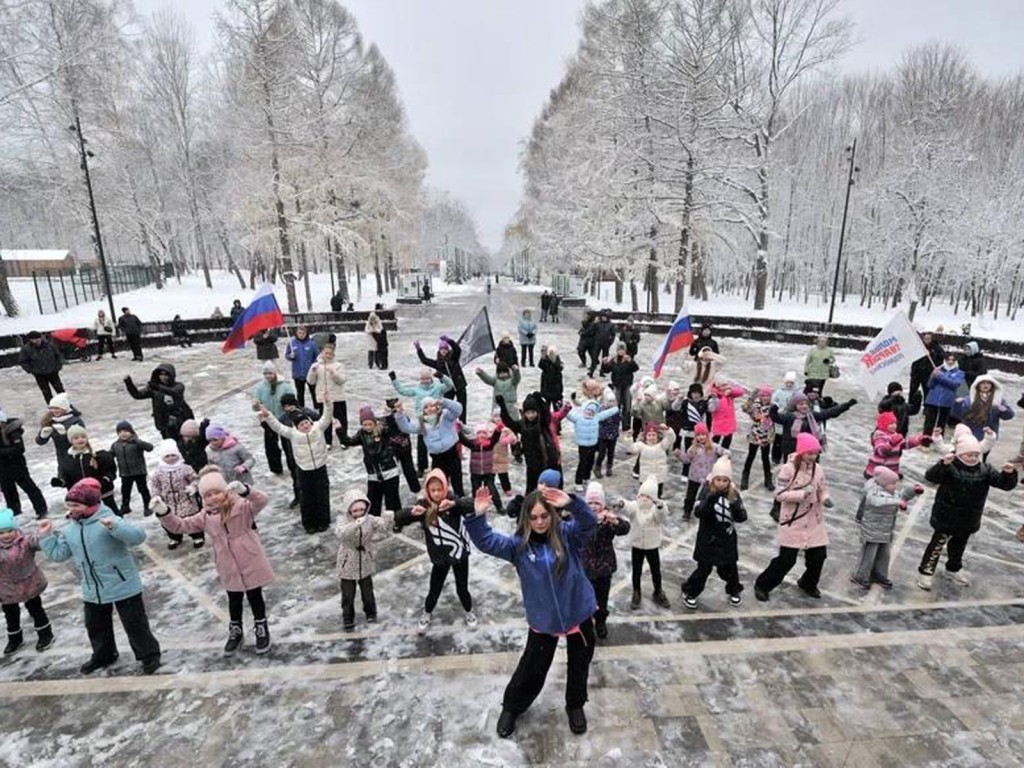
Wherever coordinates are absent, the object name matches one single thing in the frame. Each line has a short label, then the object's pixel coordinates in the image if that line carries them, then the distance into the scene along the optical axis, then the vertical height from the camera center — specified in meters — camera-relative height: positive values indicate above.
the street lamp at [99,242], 19.44 +1.13
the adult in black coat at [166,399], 7.53 -1.70
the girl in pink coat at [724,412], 7.82 -2.05
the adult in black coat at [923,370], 10.40 -2.03
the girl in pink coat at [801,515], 4.96 -2.26
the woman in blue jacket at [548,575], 3.34 -1.85
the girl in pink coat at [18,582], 4.33 -2.43
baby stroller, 17.16 -2.15
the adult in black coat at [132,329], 16.48 -1.68
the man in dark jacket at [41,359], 10.80 -1.64
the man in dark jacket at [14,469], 6.56 -2.32
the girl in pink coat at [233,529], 4.29 -2.03
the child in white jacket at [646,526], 4.97 -2.30
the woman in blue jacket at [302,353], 10.14 -1.48
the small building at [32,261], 56.00 +1.29
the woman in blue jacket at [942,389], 8.93 -2.08
